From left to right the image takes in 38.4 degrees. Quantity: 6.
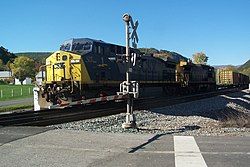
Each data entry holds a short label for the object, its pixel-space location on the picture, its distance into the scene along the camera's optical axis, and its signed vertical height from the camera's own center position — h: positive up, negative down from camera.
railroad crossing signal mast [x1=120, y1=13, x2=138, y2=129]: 11.68 -0.33
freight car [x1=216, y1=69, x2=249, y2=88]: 56.84 -0.12
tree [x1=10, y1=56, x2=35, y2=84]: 111.00 +3.37
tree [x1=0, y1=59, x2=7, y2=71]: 161.70 +5.59
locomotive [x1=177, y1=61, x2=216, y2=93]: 33.16 +0.05
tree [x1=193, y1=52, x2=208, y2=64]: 126.96 +7.40
